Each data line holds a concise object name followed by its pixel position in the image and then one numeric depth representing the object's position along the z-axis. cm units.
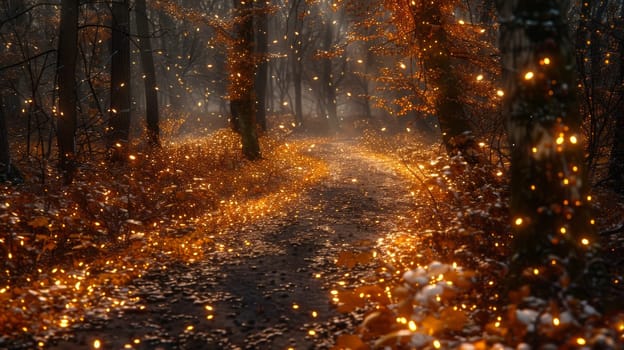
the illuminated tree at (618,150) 951
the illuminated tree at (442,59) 1162
